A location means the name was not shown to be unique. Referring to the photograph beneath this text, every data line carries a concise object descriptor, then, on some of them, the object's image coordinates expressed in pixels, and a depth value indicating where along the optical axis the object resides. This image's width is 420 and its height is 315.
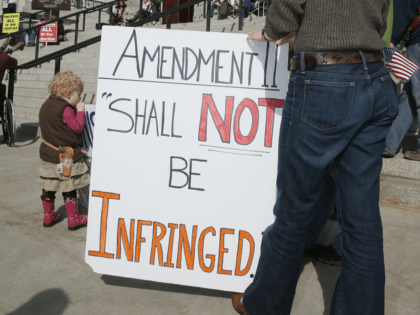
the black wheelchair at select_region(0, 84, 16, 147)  5.88
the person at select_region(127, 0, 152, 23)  13.98
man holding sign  1.40
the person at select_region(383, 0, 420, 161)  3.79
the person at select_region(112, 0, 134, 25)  16.39
